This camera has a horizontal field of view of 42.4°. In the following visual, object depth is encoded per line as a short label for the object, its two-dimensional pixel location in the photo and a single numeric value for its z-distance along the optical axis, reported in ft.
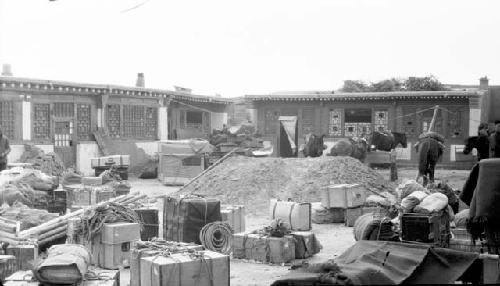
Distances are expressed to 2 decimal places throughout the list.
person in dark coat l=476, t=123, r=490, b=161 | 48.82
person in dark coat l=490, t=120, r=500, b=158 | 35.06
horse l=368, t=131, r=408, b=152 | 90.02
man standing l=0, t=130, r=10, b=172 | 51.02
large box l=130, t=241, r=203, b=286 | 27.45
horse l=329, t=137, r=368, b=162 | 85.56
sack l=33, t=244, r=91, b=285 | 23.97
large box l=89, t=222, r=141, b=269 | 33.01
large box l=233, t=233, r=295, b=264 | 35.32
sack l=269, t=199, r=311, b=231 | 45.32
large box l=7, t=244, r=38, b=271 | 30.55
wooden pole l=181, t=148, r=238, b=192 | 68.20
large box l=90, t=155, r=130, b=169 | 79.97
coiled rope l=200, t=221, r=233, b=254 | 36.58
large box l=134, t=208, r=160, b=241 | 38.93
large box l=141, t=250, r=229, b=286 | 25.67
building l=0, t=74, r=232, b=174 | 80.43
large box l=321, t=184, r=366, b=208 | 50.21
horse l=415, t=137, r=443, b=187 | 60.03
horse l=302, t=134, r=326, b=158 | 92.27
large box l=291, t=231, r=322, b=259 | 36.35
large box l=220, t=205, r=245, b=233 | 41.49
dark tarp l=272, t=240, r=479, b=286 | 15.39
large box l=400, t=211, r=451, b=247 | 28.12
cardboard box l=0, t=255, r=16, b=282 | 27.73
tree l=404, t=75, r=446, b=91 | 148.36
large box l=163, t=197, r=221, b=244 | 37.99
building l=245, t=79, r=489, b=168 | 104.47
